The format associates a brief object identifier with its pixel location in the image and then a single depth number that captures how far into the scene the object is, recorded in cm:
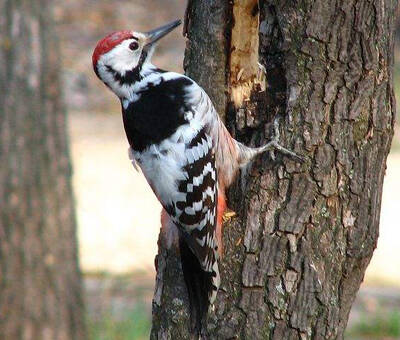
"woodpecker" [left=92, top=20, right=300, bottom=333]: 782
